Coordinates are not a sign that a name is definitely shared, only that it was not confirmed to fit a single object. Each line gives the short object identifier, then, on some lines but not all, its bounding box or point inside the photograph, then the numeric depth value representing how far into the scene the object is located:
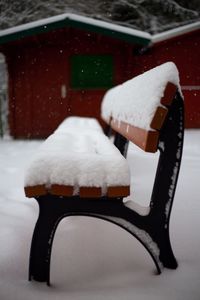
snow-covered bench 1.31
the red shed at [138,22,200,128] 8.20
